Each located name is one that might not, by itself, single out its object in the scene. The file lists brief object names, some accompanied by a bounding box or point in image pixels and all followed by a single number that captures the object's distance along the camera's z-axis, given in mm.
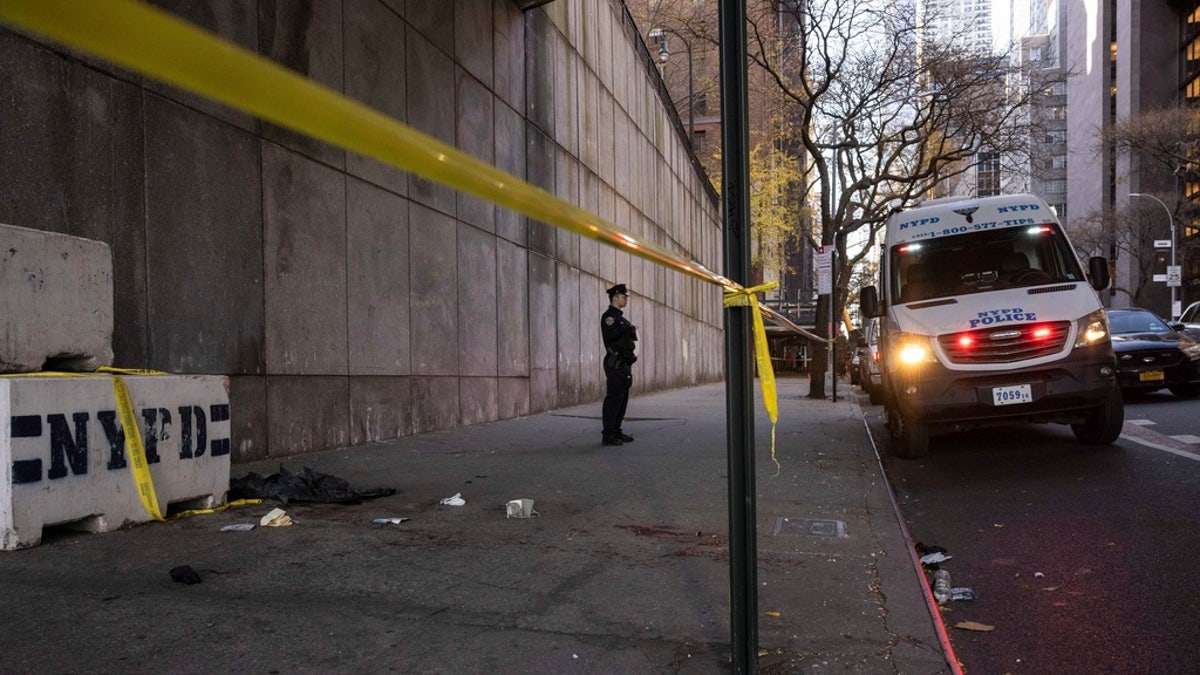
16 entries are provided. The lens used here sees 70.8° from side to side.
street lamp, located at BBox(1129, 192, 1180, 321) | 43809
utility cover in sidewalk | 5106
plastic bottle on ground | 4039
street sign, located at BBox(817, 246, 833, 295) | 18594
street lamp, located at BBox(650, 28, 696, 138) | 39119
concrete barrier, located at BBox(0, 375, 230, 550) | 4164
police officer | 9711
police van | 7641
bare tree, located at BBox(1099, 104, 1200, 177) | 41750
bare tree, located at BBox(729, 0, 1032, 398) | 19562
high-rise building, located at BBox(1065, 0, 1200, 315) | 55562
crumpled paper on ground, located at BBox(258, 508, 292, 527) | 5059
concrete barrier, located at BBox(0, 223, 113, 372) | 4434
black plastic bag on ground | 5816
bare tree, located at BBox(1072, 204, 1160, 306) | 54750
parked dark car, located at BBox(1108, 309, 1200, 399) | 12969
